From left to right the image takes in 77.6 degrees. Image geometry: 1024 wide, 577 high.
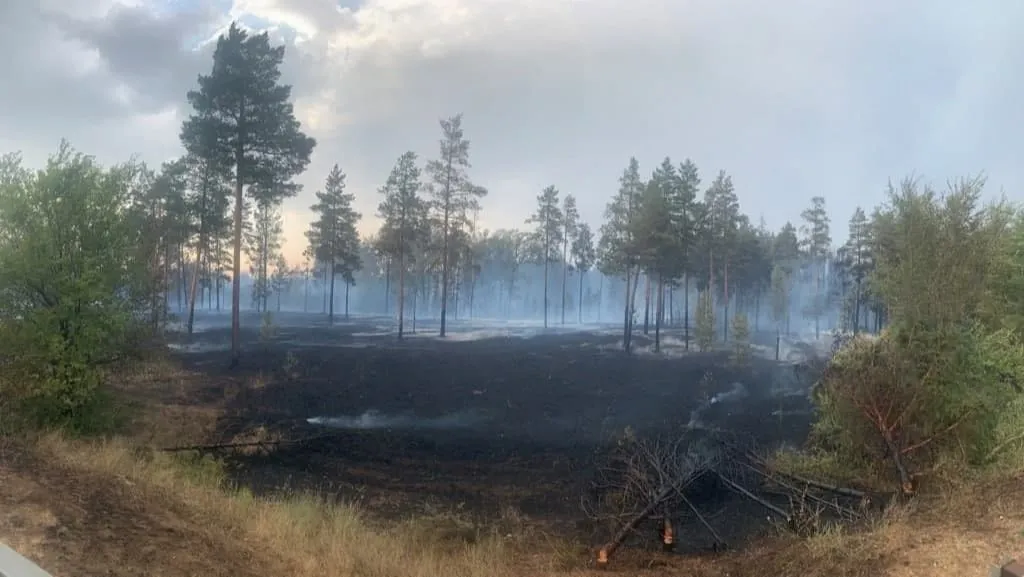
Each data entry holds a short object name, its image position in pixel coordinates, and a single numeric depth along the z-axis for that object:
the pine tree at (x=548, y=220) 64.75
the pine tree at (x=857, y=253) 41.72
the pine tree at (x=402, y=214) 44.66
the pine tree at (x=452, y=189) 45.41
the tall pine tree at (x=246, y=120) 28.78
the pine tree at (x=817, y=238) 62.68
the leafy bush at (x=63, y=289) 12.98
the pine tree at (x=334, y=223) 52.41
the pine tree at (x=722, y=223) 50.59
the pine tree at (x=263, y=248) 59.74
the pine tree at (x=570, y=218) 68.88
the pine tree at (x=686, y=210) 44.78
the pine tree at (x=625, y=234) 44.25
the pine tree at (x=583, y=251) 70.94
